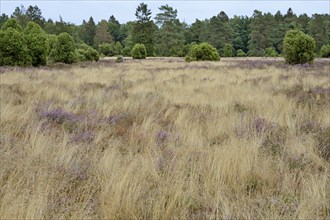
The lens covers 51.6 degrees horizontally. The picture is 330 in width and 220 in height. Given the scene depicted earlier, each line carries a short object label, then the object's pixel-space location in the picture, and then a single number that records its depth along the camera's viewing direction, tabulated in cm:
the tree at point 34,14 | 7705
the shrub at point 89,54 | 3662
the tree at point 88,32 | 8788
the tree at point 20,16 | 7106
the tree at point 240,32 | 8688
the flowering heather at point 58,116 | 630
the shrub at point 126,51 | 6710
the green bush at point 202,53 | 3588
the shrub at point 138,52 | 4606
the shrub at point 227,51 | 6209
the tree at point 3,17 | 8156
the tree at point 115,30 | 9944
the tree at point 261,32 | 7825
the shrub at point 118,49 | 6850
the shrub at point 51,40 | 3279
